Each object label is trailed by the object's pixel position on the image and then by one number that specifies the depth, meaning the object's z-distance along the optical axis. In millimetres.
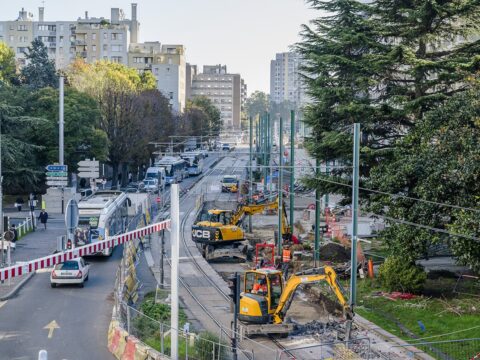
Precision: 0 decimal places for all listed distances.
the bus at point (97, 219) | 41188
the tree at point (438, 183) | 29328
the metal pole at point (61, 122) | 50031
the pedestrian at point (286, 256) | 40703
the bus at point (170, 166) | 89312
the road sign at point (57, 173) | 43938
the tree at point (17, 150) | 59659
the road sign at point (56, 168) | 44344
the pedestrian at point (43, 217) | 53569
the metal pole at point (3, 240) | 36903
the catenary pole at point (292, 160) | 43250
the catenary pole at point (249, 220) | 56081
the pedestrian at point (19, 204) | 61756
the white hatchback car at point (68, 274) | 33688
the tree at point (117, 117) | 80500
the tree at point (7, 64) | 90500
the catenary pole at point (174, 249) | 20906
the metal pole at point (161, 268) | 34156
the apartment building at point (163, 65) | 160500
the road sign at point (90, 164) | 50950
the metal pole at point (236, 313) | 19972
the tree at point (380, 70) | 37469
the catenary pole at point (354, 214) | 26656
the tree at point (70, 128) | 67625
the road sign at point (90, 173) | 50728
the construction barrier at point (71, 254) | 19734
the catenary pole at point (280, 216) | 43031
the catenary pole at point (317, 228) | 41081
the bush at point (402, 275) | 32188
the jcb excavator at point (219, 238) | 45438
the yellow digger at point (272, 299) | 26016
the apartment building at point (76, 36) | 152625
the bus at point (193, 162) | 103062
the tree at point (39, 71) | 91312
